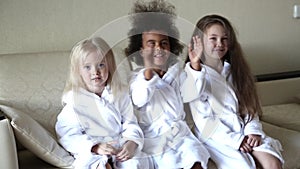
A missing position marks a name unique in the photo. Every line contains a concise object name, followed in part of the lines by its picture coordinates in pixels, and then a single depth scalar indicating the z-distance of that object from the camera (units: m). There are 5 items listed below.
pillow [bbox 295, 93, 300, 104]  2.69
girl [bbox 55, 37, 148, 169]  1.70
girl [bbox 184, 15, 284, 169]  1.76
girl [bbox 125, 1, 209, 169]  1.70
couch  1.60
